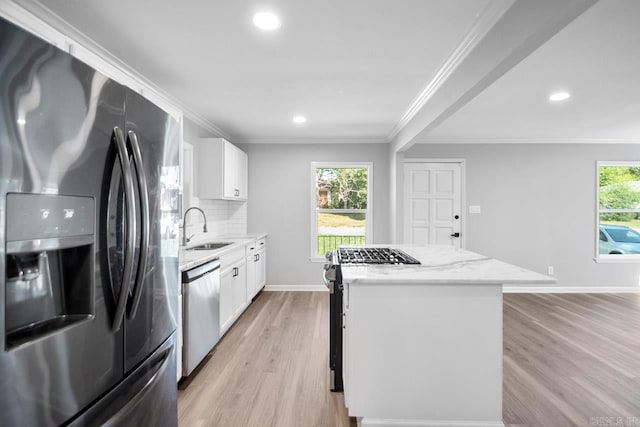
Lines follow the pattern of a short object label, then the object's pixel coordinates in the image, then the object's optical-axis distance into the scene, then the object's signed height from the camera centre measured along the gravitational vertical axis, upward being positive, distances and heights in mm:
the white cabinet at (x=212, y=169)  4039 +527
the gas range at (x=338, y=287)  2162 -514
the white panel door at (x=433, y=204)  5176 +120
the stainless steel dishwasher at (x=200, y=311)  2336 -783
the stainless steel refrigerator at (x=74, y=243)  695 -84
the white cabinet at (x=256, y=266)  4156 -774
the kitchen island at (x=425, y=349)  1765 -760
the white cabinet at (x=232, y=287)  3141 -815
